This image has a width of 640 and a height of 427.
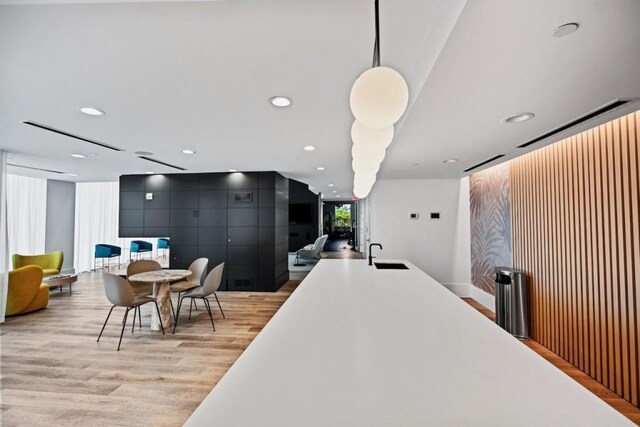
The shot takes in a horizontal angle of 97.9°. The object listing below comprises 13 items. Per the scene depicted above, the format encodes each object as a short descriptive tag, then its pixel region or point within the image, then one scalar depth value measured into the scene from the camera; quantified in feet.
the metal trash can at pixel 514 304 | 11.77
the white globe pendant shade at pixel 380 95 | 2.88
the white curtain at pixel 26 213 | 21.09
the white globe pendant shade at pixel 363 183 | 7.72
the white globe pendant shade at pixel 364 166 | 6.04
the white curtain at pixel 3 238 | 13.37
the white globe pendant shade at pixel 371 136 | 4.39
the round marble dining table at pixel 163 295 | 12.40
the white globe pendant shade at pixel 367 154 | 5.05
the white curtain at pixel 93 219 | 26.71
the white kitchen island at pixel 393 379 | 2.47
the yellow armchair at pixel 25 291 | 13.97
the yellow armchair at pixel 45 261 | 18.49
